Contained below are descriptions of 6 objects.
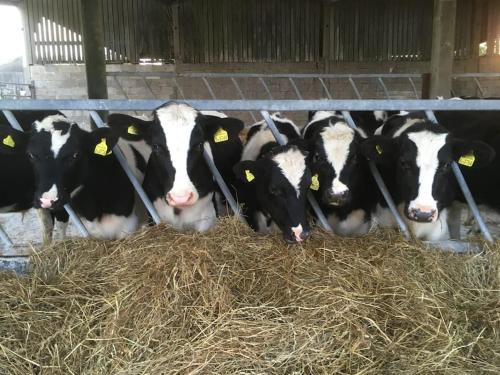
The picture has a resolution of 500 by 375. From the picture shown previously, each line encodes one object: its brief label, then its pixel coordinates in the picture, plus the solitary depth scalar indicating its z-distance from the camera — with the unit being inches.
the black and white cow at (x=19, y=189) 177.3
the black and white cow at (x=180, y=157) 127.5
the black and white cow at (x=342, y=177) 137.5
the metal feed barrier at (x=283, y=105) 129.2
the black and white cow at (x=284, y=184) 127.5
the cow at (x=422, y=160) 125.4
